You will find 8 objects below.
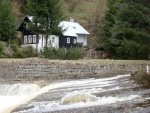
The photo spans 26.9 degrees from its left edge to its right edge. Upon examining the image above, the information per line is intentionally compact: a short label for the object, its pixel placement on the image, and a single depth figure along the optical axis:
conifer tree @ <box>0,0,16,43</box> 40.51
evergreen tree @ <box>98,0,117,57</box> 37.22
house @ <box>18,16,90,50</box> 47.75
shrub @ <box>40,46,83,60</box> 29.94
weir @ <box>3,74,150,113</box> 12.34
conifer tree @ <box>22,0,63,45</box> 35.62
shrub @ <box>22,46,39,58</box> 31.61
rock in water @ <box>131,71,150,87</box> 19.83
